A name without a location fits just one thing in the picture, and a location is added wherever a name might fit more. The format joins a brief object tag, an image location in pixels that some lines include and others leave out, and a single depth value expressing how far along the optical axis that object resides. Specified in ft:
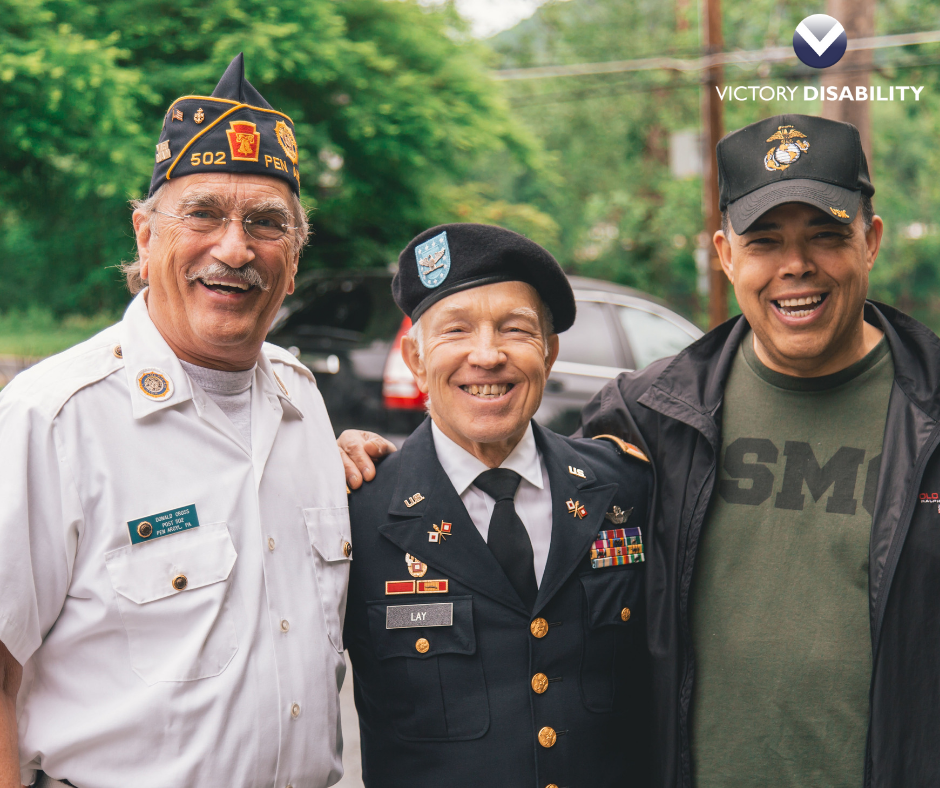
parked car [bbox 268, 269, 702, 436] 19.60
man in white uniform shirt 5.57
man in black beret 6.71
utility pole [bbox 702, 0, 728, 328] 40.14
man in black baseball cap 6.56
